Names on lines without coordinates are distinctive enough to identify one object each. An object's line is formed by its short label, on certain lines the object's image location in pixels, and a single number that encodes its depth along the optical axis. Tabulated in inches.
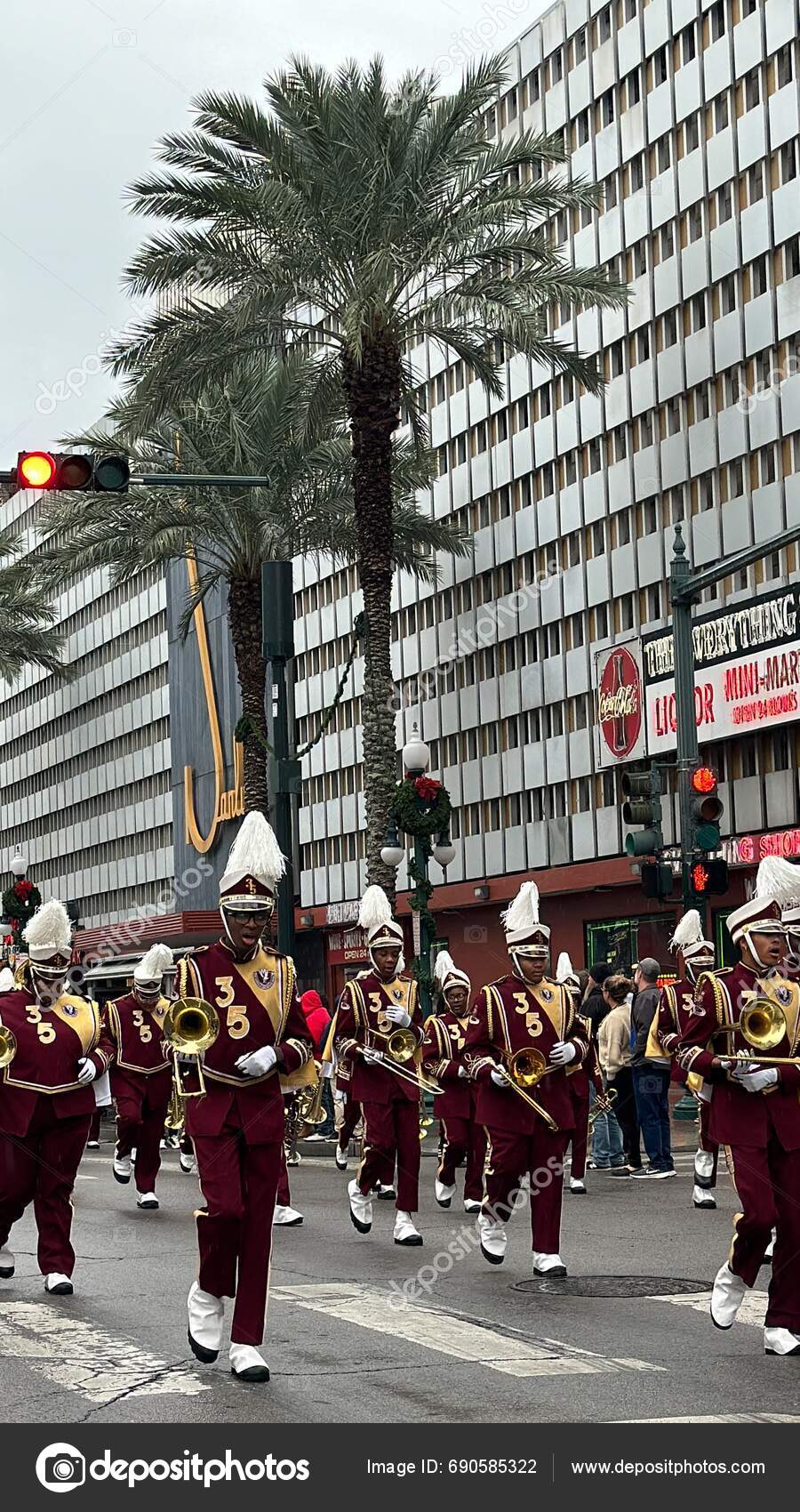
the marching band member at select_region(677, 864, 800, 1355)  363.9
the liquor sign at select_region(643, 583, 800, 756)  1301.7
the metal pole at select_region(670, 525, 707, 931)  862.5
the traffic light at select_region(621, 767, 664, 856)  856.3
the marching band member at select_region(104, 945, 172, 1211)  695.7
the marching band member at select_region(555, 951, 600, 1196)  612.1
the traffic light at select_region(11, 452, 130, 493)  573.9
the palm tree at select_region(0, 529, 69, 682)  1952.5
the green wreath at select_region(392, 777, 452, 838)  1013.2
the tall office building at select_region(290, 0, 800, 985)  1369.3
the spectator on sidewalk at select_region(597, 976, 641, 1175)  753.6
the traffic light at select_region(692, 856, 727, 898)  837.2
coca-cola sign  1513.3
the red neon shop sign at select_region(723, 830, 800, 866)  1312.7
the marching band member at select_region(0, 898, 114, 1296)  471.8
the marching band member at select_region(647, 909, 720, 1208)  623.2
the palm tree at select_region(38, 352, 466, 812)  1295.5
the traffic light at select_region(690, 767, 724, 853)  837.8
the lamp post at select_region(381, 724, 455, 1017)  1015.6
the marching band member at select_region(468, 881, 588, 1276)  481.7
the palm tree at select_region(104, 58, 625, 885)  1075.3
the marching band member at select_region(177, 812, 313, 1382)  354.6
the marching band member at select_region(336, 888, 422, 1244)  581.3
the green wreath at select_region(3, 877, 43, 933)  1683.1
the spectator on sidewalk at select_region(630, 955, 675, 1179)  730.8
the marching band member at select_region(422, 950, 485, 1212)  644.7
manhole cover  452.4
